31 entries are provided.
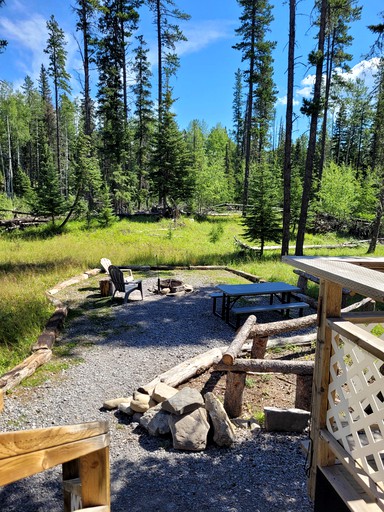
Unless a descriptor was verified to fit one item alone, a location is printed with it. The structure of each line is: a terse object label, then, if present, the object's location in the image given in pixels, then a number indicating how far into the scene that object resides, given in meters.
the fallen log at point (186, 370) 4.94
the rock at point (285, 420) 4.04
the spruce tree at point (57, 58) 29.64
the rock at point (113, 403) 4.52
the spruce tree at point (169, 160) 24.34
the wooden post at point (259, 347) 5.73
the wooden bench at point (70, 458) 1.03
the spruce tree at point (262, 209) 15.38
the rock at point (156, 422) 3.99
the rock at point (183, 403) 3.87
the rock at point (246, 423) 4.16
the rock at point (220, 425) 3.80
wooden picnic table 7.51
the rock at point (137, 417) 4.29
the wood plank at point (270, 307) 7.19
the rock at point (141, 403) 4.33
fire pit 9.97
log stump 9.52
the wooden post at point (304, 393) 4.34
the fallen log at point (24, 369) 4.85
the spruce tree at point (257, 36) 23.70
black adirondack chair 8.75
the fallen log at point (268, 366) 4.22
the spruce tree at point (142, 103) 27.62
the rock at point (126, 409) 4.40
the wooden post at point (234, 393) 4.29
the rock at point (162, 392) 4.35
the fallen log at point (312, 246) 16.78
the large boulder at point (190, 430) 3.75
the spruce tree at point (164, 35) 25.23
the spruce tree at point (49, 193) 20.77
